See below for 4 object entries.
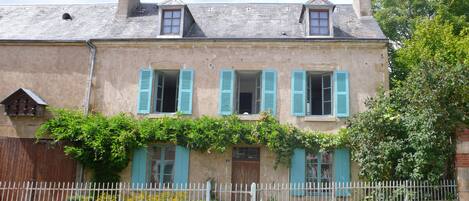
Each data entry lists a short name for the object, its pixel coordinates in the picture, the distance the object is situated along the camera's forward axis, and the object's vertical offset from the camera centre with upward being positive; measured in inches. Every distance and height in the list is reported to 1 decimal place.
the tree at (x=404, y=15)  745.8 +272.1
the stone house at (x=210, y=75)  509.0 +106.2
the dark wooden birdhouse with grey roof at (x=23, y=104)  531.8 +64.0
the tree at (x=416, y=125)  414.0 +43.6
